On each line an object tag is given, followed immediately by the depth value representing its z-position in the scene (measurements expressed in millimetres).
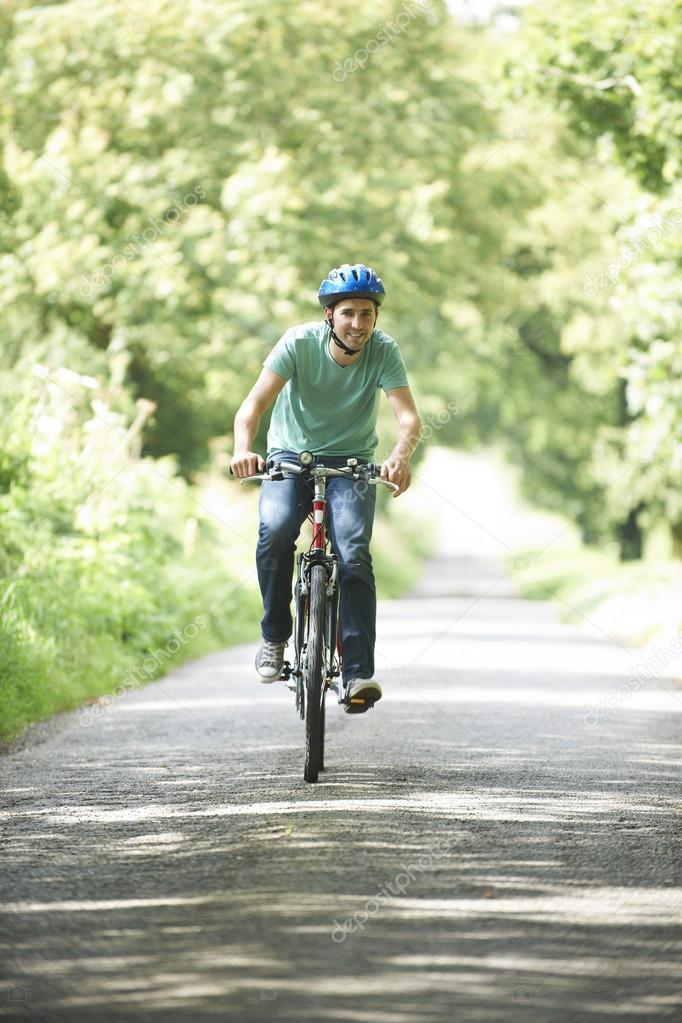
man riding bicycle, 13883
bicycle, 13344
